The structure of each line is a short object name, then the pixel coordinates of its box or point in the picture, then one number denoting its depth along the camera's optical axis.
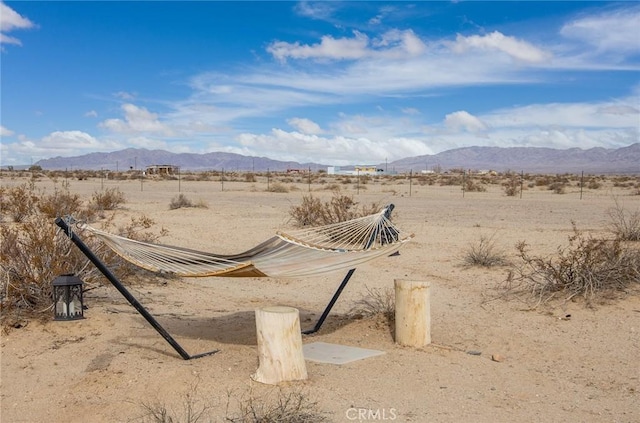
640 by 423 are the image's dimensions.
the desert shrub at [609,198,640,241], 11.90
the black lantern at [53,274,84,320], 5.82
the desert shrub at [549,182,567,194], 36.28
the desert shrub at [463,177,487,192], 38.25
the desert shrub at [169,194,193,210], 22.06
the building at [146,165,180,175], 72.22
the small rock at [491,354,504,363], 6.48
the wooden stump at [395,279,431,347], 6.76
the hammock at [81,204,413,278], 5.73
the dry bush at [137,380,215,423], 4.66
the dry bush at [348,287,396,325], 7.70
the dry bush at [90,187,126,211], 19.66
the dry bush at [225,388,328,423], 4.31
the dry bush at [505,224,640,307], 8.35
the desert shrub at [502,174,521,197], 33.12
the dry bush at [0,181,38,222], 12.39
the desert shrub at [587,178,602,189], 41.11
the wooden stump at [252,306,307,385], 5.35
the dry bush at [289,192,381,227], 15.01
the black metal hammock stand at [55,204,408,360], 5.43
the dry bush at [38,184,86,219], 12.60
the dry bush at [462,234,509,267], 10.92
